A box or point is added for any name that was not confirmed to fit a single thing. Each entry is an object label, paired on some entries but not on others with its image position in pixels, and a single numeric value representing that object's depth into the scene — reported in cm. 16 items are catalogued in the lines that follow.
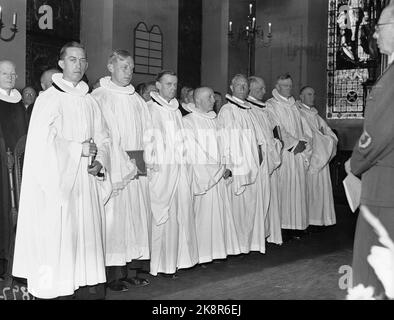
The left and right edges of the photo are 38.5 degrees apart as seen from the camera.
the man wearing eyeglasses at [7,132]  467
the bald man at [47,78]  520
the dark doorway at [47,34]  816
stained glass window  670
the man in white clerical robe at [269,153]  630
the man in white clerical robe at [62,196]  385
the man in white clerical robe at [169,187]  503
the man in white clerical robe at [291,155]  698
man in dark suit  287
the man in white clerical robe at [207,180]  543
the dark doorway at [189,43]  736
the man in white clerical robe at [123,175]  464
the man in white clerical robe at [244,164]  586
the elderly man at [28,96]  603
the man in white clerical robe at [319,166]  714
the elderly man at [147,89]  585
